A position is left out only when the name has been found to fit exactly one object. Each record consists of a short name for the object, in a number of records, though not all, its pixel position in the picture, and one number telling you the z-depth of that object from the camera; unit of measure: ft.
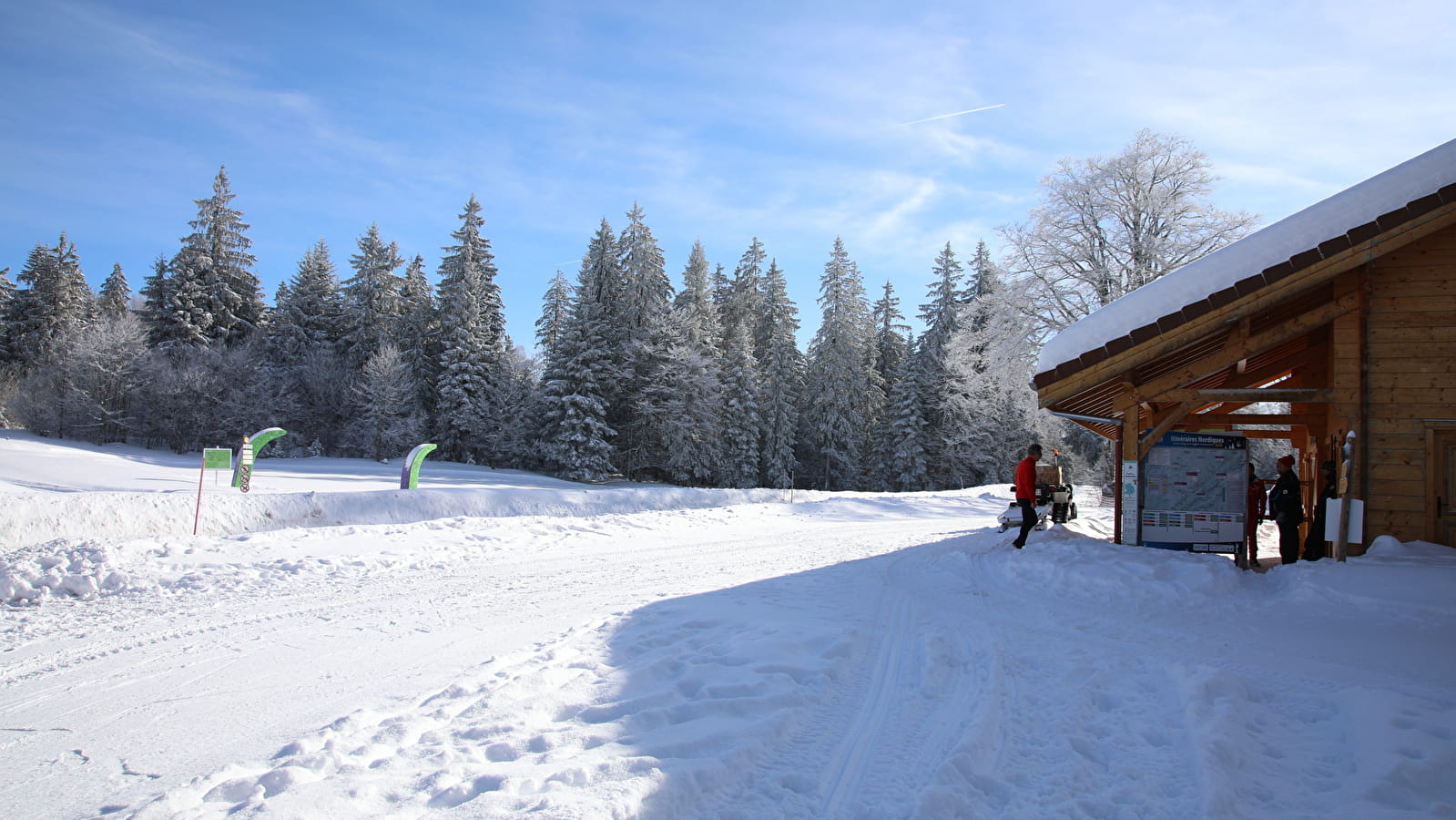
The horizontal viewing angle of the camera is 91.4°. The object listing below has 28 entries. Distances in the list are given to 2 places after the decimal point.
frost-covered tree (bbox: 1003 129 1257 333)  68.69
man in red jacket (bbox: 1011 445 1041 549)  37.45
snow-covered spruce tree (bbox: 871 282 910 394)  166.30
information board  33.14
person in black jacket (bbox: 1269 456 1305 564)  32.04
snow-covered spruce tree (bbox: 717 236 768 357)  163.73
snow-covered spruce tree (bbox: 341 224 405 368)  142.72
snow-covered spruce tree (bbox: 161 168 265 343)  135.03
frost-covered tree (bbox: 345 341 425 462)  123.03
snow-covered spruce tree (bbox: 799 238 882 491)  143.02
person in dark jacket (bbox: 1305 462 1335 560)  31.45
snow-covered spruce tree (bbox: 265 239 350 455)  131.54
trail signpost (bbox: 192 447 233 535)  53.67
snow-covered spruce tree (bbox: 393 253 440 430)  137.28
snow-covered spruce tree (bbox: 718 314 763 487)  132.26
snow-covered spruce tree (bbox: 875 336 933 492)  140.26
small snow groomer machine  47.01
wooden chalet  28.09
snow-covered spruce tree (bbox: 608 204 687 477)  125.39
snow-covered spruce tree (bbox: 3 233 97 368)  143.84
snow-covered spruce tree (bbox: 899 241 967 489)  143.13
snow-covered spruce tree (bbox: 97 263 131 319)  167.73
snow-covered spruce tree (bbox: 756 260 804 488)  140.50
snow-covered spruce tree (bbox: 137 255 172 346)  133.69
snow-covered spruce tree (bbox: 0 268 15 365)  147.23
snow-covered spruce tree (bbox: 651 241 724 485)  123.95
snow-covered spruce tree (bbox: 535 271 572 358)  157.99
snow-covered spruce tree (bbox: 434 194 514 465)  128.26
